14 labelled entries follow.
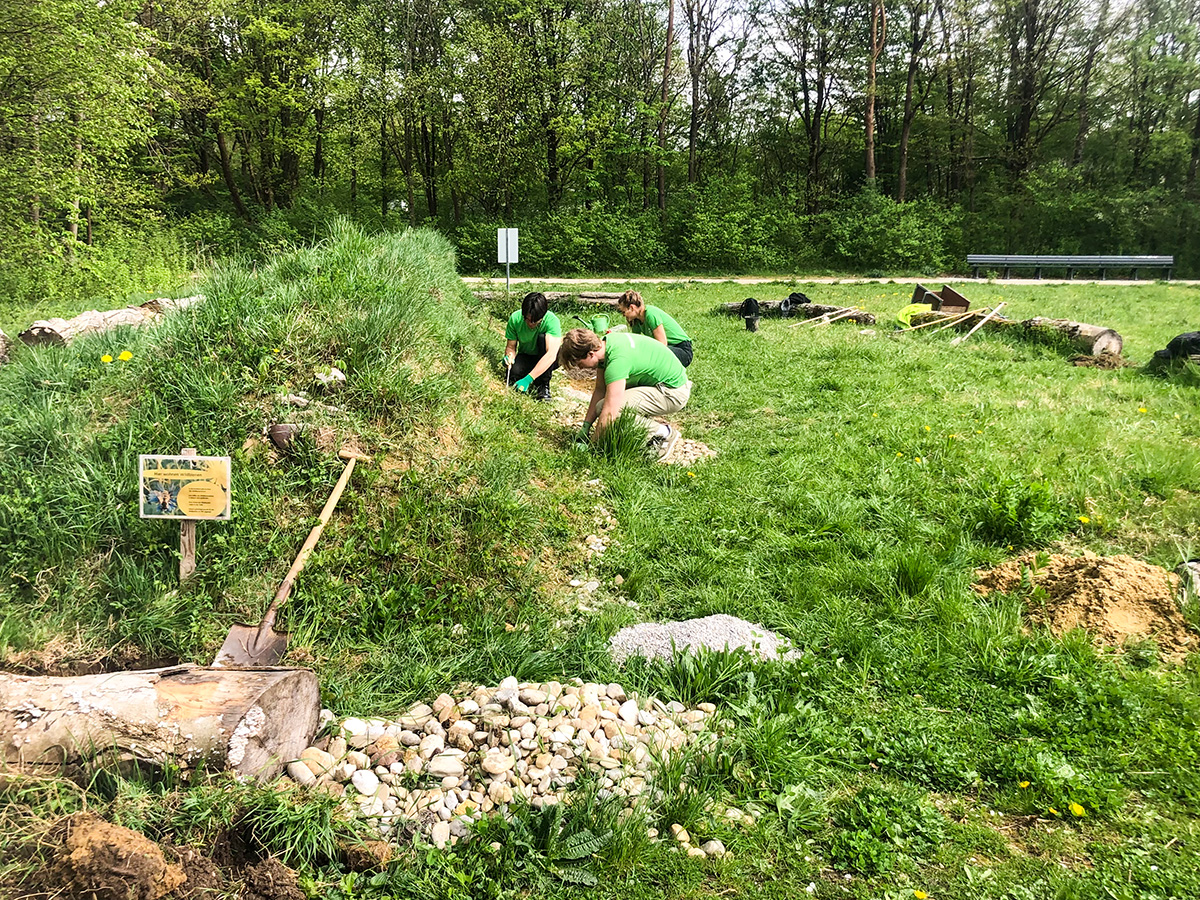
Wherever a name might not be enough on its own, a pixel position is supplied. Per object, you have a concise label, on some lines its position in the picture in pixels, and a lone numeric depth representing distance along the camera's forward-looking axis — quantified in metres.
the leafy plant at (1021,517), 3.98
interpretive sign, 3.02
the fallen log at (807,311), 11.97
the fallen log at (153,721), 2.30
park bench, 19.19
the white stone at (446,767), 2.50
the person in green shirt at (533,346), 7.11
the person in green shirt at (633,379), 5.41
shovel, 3.06
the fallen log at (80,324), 6.30
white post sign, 14.43
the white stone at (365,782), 2.42
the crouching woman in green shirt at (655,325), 7.14
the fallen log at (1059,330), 8.45
